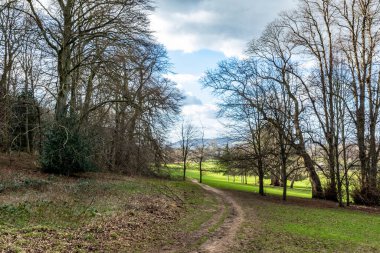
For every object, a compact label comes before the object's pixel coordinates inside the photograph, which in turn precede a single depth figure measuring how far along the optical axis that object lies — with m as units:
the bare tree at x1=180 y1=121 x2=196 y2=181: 53.38
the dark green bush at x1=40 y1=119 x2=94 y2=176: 21.53
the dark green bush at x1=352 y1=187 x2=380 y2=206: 27.31
